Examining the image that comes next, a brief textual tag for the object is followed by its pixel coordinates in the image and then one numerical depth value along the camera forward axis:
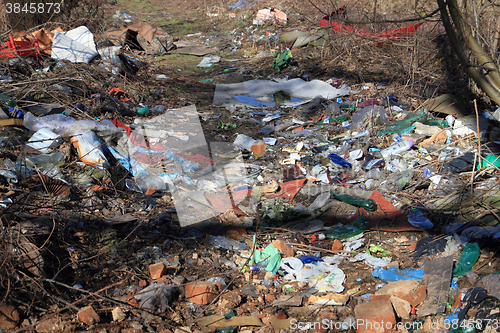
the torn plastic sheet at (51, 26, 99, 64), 5.78
